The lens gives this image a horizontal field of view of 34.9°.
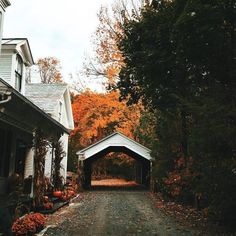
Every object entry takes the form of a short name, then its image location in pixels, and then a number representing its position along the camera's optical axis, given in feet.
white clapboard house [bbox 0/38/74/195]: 37.01
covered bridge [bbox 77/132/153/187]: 82.84
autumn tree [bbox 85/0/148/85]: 76.02
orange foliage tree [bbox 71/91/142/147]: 88.07
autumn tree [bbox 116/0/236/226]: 31.17
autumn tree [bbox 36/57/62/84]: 152.15
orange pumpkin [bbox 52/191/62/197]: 55.28
